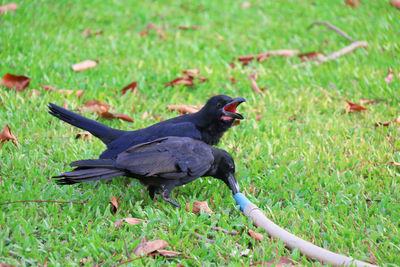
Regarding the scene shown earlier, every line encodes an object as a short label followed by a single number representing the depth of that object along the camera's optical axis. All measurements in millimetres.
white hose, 5402
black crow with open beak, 7422
